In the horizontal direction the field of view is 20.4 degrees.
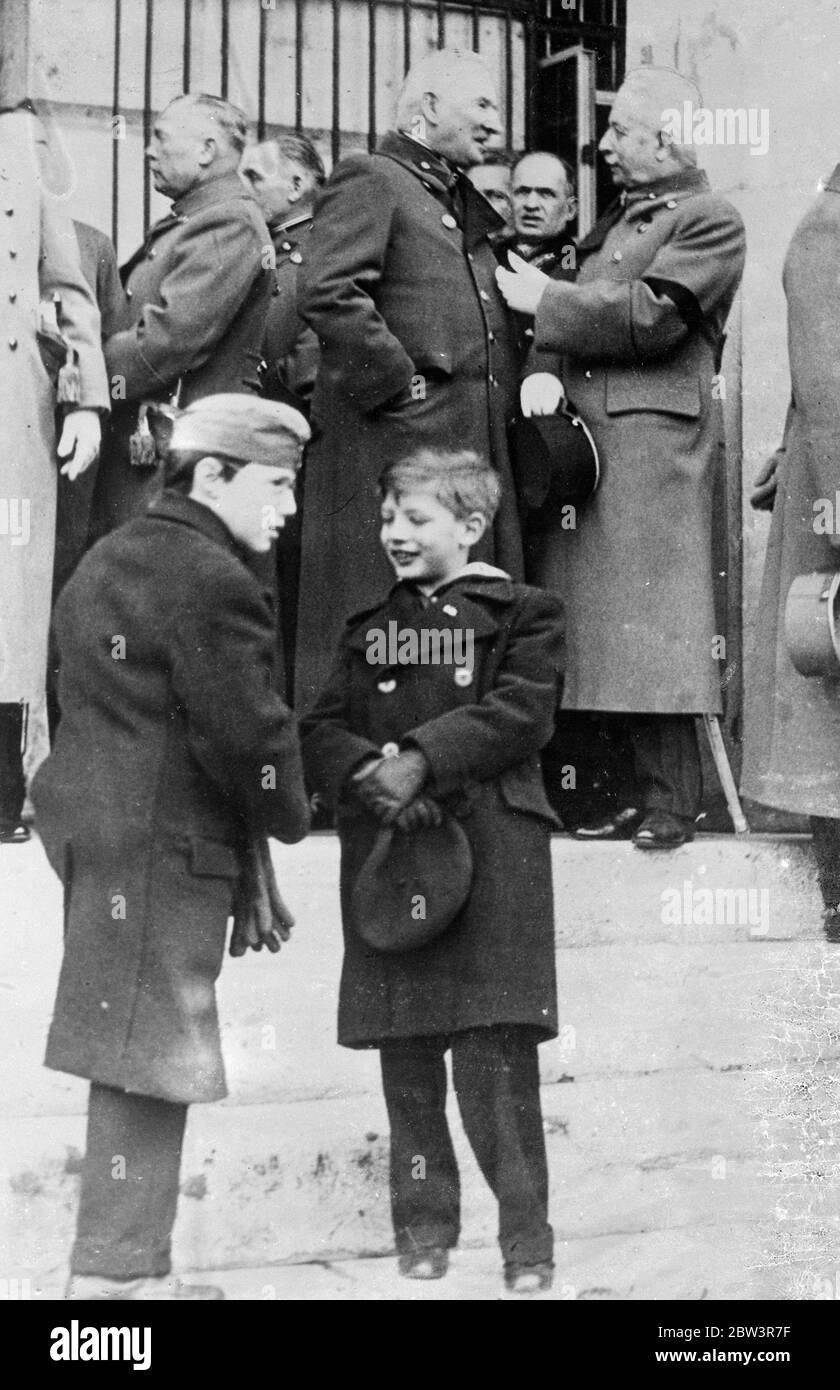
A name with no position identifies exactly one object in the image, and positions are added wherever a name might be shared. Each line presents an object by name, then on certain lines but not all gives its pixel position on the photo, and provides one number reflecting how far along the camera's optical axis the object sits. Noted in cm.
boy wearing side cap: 485
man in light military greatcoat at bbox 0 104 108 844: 532
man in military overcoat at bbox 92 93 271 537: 533
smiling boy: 506
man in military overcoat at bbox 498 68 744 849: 554
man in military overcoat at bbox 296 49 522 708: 529
